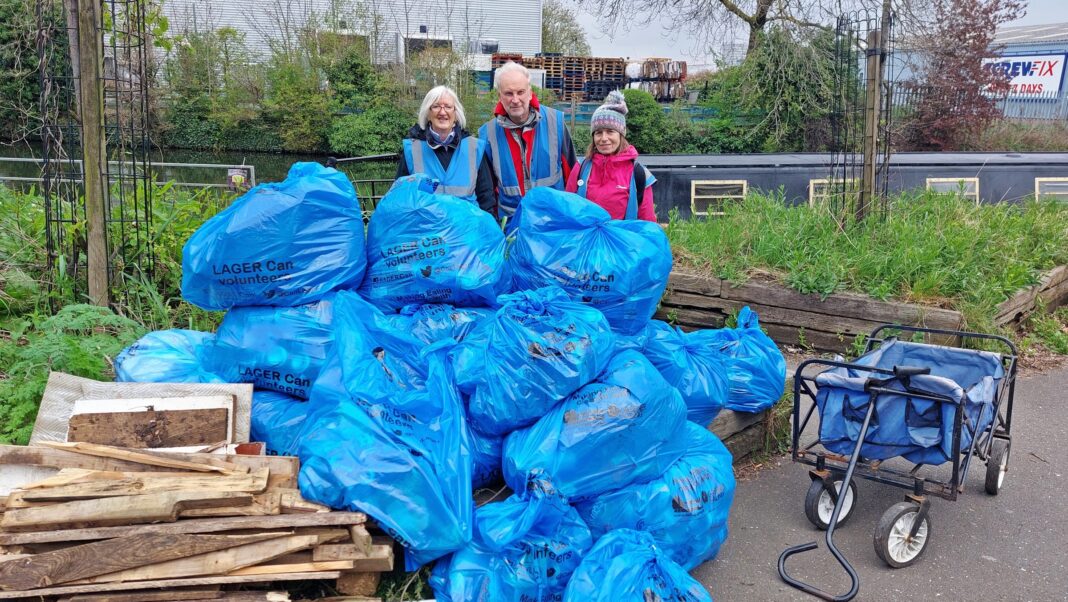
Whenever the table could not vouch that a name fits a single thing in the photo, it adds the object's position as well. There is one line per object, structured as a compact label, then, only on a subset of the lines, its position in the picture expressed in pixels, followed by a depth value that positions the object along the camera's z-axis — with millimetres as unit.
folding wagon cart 3541
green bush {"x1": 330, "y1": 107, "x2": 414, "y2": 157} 24578
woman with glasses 4344
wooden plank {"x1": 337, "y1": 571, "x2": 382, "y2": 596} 2795
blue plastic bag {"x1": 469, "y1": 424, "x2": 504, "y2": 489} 3297
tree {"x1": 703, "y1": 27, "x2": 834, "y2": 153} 20375
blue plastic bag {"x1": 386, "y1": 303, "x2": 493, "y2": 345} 3547
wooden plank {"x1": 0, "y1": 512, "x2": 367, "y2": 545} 2586
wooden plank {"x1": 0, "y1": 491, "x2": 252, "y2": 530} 2625
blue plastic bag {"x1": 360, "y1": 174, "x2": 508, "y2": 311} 3590
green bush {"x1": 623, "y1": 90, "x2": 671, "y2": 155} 22172
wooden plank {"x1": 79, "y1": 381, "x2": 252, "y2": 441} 3268
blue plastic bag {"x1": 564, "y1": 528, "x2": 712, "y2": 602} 2740
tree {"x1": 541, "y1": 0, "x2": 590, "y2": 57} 39281
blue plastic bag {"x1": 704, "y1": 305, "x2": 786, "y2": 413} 4395
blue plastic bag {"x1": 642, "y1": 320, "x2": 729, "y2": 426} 4016
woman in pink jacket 4590
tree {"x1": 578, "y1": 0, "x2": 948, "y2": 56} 19484
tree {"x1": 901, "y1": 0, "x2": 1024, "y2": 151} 19688
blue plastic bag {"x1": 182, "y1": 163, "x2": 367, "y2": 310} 3348
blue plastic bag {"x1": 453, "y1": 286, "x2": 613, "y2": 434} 3148
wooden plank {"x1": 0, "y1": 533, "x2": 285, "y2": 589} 2516
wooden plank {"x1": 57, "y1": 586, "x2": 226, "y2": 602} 2539
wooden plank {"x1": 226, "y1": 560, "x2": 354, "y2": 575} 2646
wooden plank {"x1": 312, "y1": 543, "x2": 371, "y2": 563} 2709
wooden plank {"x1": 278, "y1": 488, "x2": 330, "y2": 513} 2791
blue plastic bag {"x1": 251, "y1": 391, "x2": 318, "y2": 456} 3389
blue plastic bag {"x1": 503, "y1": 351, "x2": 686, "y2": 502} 3109
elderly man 4598
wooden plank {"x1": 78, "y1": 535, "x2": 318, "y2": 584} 2574
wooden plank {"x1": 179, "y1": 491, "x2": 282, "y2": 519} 2715
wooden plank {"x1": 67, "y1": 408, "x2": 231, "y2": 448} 3105
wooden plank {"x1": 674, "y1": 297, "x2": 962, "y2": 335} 6137
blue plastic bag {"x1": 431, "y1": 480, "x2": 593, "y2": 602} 2906
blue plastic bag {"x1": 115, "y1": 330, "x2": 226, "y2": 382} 3537
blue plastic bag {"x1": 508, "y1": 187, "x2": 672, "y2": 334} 3682
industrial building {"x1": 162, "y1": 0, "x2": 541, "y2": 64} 25938
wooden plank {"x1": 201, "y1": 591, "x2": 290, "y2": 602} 2596
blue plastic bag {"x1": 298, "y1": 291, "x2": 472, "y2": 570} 2801
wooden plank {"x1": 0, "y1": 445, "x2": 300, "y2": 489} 2906
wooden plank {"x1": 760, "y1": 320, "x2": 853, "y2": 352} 6395
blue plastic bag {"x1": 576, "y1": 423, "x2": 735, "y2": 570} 3213
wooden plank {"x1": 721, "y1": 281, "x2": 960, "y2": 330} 6160
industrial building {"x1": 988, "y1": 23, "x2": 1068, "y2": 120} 30031
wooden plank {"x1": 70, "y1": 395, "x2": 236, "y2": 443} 3143
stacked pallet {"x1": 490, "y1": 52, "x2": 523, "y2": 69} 25938
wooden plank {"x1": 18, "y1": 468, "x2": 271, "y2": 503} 2684
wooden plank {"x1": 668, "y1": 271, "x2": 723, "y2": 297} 6762
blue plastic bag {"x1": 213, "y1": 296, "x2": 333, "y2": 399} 3418
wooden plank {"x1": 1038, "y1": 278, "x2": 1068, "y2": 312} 7547
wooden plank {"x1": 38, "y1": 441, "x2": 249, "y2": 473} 2912
